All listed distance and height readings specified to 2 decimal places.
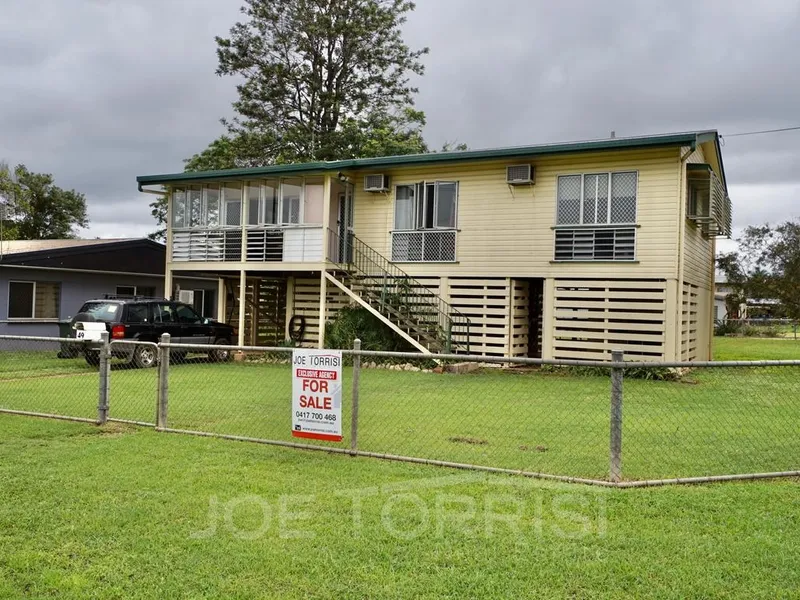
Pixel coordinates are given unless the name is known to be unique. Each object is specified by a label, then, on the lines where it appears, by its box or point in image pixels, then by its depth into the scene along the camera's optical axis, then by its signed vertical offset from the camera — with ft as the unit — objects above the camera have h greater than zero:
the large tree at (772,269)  139.03 +12.36
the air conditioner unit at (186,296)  89.25 +2.44
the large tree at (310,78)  109.50 +37.03
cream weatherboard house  54.19 +6.74
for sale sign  22.77 -2.35
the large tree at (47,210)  160.25 +23.64
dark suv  52.95 -0.66
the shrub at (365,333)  60.13 -1.03
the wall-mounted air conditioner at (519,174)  57.52 +11.81
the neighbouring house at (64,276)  70.28 +3.88
